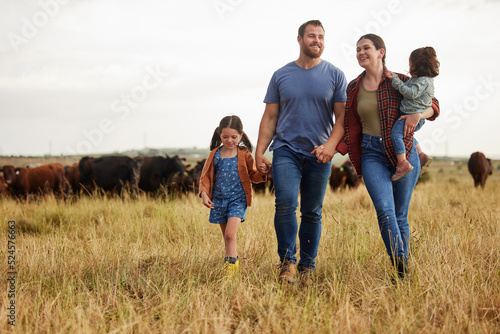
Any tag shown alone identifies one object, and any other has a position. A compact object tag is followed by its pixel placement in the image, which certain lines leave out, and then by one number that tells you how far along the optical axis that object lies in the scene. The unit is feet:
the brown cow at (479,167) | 65.51
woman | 13.60
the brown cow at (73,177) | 60.23
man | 14.62
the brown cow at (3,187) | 57.32
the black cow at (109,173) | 52.95
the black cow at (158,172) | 52.29
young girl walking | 15.43
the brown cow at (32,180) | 57.26
